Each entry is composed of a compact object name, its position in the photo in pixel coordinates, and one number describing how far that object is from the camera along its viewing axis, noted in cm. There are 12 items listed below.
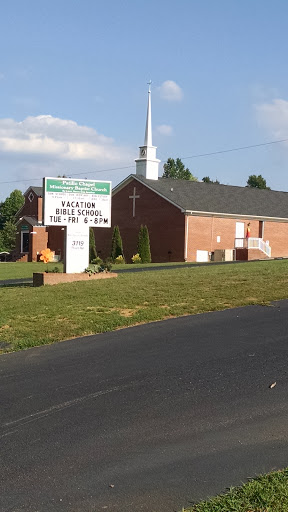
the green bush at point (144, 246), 4253
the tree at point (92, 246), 4347
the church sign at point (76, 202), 2055
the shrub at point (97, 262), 2212
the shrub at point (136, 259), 4219
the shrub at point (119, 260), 4275
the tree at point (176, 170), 10238
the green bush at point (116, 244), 4428
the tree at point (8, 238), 6831
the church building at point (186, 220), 4194
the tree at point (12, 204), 9136
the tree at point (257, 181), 11225
